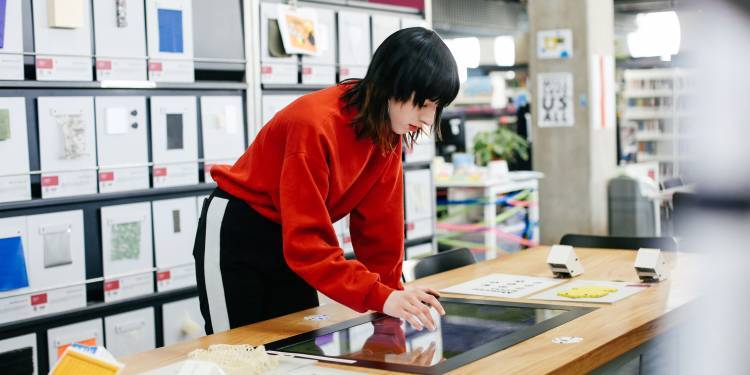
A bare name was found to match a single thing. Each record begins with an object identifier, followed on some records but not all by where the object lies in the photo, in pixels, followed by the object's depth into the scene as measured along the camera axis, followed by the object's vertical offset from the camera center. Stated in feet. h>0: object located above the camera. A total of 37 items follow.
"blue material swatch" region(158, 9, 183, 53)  10.64 +1.43
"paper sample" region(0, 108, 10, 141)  9.20 +0.29
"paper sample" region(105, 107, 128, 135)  10.18 +0.33
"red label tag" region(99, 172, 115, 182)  10.14 -0.32
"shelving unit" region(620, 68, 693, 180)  39.19 +1.27
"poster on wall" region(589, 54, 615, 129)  22.61 +1.15
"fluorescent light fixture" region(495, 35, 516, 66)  36.52 +3.68
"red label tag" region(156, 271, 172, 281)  10.80 -1.59
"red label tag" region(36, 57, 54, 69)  9.43 +0.94
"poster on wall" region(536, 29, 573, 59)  22.67 +2.41
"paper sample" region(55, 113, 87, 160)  9.75 +0.17
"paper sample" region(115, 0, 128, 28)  10.17 +1.58
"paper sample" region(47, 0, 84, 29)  9.43 +1.48
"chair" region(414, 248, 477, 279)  9.69 -1.41
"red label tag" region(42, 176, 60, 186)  9.60 -0.34
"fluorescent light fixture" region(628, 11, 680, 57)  29.58 +3.52
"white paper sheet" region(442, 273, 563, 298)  7.96 -1.41
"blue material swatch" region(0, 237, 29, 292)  9.23 -1.21
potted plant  28.53 -0.29
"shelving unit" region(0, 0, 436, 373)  9.50 +0.62
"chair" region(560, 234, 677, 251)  10.44 -1.34
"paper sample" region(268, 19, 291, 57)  11.90 +1.42
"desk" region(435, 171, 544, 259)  21.86 -1.31
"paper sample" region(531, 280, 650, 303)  7.56 -1.40
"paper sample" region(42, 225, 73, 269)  9.68 -1.07
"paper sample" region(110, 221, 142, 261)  10.34 -1.11
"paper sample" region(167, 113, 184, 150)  10.82 +0.18
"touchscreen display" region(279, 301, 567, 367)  5.88 -1.43
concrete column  22.54 -0.14
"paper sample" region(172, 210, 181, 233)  10.93 -0.93
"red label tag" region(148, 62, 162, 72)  10.52 +0.97
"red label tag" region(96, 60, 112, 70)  10.00 +0.97
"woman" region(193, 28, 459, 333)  6.45 -0.47
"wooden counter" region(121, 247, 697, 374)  5.54 -1.41
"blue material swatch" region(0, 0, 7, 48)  9.05 +1.34
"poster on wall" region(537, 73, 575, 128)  22.67 +0.96
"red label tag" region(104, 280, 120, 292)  10.26 -1.61
